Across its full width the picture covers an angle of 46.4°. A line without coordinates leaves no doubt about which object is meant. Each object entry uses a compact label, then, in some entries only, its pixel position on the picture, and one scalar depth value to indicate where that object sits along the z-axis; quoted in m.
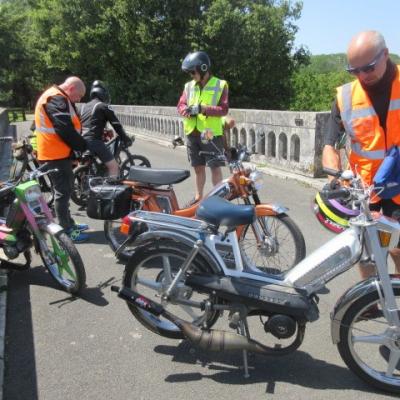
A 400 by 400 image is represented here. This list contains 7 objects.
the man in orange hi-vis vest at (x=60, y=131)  4.80
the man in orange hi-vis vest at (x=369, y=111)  2.71
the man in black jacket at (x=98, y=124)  5.93
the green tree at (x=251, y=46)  28.80
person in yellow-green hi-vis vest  5.29
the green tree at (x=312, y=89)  34.38
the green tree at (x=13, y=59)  44.78
